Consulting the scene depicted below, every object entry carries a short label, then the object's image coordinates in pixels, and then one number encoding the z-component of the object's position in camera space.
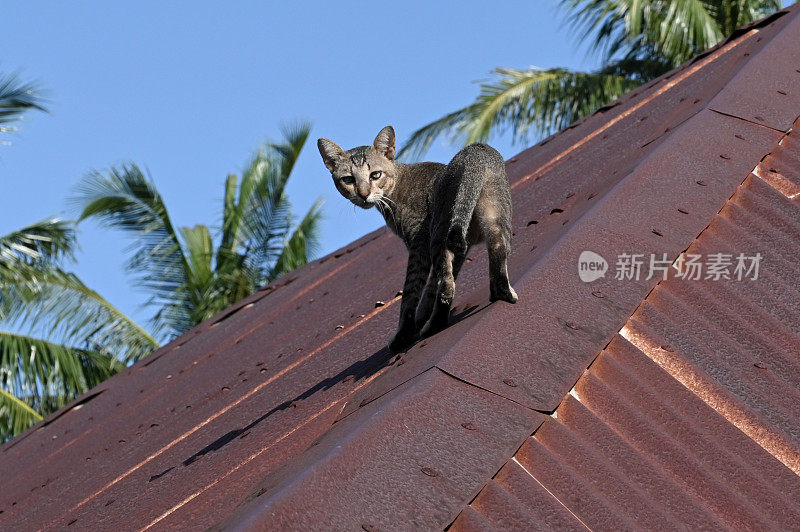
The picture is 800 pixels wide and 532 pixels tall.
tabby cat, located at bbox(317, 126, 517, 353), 6.91
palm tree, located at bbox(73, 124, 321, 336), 32.94
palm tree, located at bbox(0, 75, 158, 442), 28.33
